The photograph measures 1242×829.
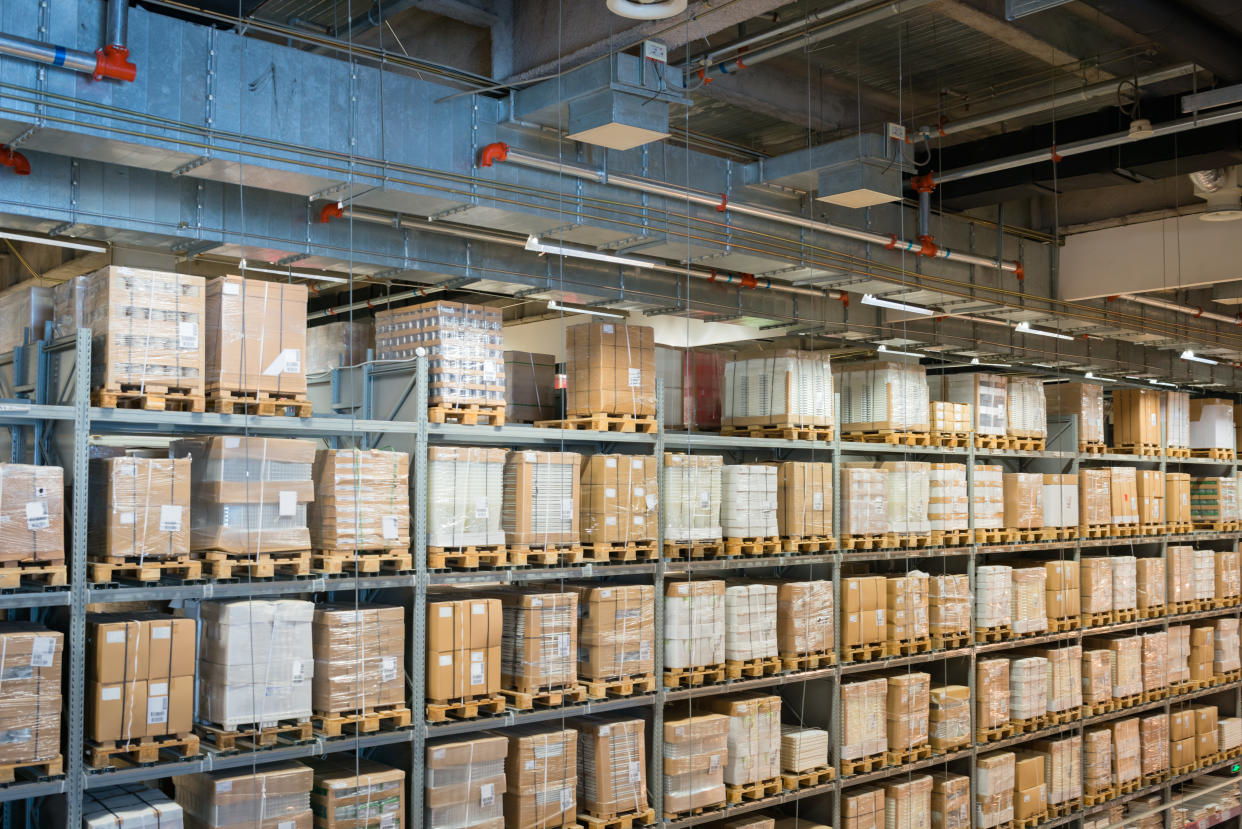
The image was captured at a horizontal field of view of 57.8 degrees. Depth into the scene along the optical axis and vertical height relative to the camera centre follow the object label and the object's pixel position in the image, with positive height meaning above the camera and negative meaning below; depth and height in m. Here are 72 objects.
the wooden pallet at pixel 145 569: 6.57 -0.55
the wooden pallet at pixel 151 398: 6.69 +0.49
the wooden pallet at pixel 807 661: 10.38 -1.70
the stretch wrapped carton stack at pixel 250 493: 7.11 -0.10
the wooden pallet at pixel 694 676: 9.41 -1.67
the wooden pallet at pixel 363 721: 7.30 -1.61
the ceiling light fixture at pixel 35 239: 7.69 +1.67
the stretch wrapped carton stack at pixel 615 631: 8.89 -1.22
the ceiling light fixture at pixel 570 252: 8.73 +1.84
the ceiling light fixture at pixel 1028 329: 12.70 +1.76
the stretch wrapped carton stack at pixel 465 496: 8.07 -0.13
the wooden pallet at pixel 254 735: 6.90 -1.61
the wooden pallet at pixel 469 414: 8.29 +0.48
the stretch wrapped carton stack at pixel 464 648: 7.89 -1.21
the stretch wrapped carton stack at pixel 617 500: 9.05 -0.17
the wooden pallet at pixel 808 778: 10.24 -2.76
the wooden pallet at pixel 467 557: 8.04 -0.57
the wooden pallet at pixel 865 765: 10.81 -2.78
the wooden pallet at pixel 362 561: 7.50 -0.56
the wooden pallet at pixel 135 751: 6.44 -1.60
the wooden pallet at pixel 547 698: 8.38 -1.66
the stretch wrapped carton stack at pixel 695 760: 9.25 -2.34
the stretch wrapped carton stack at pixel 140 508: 6.64 -0.18
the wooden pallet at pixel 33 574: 6.15 -0.54
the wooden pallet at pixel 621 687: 8.80 -1.66
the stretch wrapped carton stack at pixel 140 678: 6.48 -1.17
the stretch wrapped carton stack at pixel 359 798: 7.26 -2.09
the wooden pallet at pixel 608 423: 9.20 +0.46
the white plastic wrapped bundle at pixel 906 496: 11.58 -0.17
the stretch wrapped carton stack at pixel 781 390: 10.80 +0.87
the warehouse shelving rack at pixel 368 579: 6.43 -0.65
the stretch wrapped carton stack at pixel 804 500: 10.55 -0.19
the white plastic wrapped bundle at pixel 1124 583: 14.45 -1.32
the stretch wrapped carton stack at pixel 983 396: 12.84 +0.97
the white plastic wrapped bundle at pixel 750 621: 9.97 -1.27
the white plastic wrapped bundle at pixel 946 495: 11.98 -0.16
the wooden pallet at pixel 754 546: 10.04 -0.60
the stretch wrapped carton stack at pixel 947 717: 11.76 -2.49
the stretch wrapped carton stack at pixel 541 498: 8.55 -0.15
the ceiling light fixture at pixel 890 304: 11.53 +1.85
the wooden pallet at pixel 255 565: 6.97 -0.55
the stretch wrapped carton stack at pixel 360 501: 7.59 -0.15
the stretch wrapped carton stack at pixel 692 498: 9.63 -0.16
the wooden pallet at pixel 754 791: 9.78 -2.74
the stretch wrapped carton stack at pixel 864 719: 10.83 -2.33
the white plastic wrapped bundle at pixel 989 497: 12.55 -0.19
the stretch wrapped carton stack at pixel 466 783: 7.76 -2.14
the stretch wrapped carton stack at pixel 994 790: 12.16 -3.38
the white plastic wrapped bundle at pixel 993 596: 12.47 -1.29
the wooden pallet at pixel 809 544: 10.53 -0.61
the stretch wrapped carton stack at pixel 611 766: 8.77 -2.26
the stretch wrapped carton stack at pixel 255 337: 7.18 +0.92
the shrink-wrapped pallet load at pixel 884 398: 11.80 +0.87
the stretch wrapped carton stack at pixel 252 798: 6.81 -1.97
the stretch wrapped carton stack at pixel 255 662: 6.95 -1.15
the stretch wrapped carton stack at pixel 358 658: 7.37 -1.20
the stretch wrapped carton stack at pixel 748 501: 10.12 -0.20
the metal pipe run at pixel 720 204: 8.34 +2.35
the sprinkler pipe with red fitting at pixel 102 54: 6.14 +2.35
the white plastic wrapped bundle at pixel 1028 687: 12.76 -2.37
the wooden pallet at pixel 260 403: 7.14 +0.48
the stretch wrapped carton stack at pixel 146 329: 6.75 +0.91
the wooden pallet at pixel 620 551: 9.00 -0.59
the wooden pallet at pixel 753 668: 9.90 -1.68
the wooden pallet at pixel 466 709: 7.86 -1.65
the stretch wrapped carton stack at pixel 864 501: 11.05 -0.21
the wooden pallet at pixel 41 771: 6.26 -1.64
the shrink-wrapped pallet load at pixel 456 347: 8.39 +1.00
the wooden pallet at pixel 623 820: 8.71 -2.68
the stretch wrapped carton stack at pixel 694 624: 9.45 -1.22
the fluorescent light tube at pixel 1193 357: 15.30 +1.75
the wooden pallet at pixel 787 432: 10.78 +0.46
